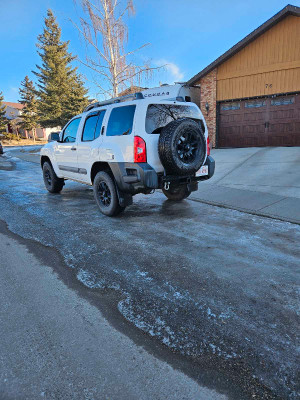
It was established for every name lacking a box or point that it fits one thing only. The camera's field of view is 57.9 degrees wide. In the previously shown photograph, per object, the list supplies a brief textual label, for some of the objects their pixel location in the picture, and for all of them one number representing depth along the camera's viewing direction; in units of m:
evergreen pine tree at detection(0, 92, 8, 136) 46.40
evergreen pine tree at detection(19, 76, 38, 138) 47.41
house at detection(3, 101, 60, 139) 60.09
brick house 12.79
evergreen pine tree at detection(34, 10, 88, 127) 31.02
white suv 4.46
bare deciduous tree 14.91
